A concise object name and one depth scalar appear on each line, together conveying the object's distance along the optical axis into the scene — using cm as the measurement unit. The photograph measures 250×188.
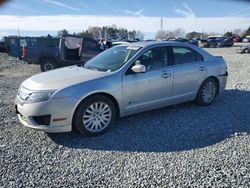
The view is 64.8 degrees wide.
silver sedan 308
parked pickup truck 859
